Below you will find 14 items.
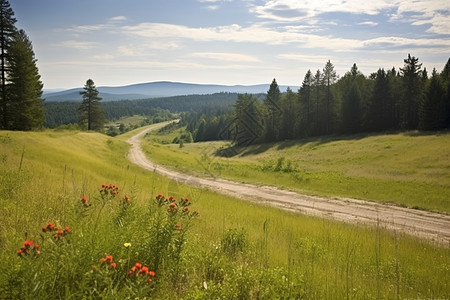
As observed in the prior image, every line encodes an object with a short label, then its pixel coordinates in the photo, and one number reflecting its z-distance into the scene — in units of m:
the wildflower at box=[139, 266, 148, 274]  2.96
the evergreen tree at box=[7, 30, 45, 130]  36.44
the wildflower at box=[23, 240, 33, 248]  2.82
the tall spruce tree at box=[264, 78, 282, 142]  78.01
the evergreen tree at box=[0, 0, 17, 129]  34.66
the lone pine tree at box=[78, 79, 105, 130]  59.97
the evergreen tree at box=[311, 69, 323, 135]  74.19
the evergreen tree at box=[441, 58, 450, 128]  58.31
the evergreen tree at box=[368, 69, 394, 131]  68.62
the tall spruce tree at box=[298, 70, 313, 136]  75.00
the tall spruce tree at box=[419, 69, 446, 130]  57.81
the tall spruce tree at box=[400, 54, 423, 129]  64.81
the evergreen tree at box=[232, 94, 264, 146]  75.81
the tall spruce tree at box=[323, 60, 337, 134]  71.81
